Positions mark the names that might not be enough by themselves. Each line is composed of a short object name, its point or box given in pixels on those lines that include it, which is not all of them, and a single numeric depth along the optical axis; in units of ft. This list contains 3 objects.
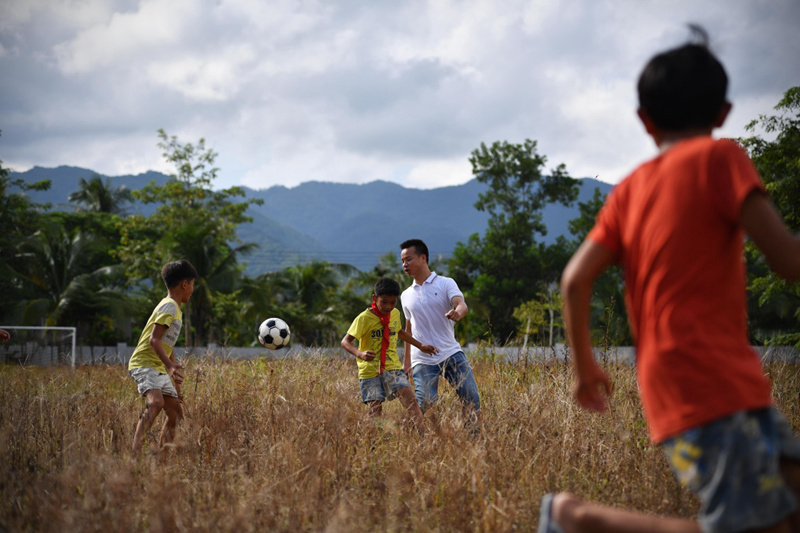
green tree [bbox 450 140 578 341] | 145.59
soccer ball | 30.30
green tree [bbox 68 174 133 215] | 168.35
